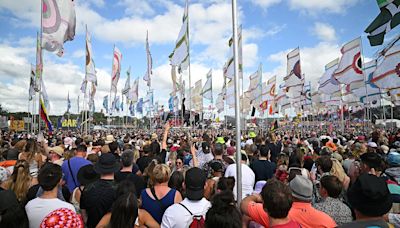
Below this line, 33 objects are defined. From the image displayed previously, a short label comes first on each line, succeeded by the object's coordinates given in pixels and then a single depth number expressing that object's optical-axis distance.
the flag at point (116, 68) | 17.83
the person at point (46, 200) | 2.89
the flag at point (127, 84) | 24.13
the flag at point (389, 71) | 8.79
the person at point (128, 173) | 4.45
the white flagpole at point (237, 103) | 3.50
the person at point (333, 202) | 3.04
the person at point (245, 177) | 4.53
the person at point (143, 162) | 6.02
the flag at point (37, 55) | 13.51
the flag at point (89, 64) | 14.98
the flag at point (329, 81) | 17.47
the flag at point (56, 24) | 8.05
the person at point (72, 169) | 4.84
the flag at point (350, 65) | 12.42
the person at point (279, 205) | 2.33
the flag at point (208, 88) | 22.85
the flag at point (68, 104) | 46.47
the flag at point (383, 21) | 7.24
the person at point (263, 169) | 5.42
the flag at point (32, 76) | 20.08
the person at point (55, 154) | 6.30
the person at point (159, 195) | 3.34
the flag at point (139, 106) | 42.06
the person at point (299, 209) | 2.57
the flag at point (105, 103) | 41.72
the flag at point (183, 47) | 10.75
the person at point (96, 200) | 3.27
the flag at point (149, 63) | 17.44
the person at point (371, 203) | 2.13
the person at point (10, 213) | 2.40
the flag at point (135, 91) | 26.35
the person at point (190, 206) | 2.92
